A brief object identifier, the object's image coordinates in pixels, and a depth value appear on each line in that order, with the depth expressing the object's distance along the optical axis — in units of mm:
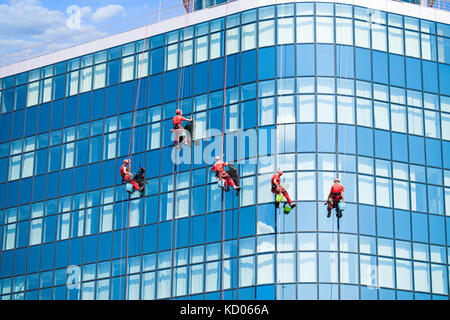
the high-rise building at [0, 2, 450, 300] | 87562
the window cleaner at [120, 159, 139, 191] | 91438
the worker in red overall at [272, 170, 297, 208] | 84750
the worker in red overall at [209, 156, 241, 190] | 86250
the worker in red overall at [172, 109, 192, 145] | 89562
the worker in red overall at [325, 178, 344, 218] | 84250
